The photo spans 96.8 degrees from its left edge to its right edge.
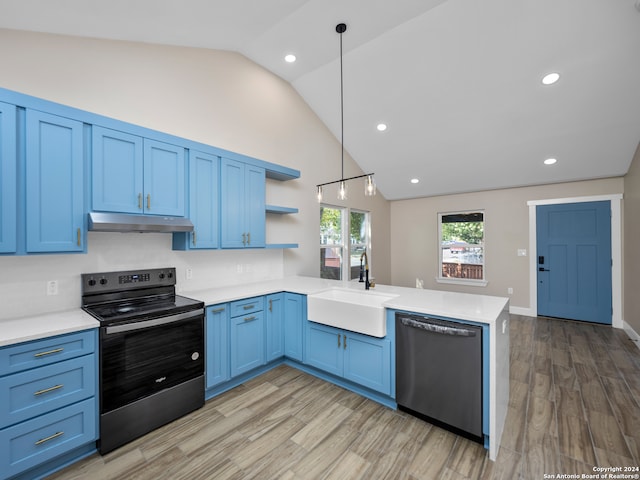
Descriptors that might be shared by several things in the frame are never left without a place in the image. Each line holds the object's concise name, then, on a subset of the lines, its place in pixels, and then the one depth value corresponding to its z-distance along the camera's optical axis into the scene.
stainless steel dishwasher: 1.89
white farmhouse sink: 2.29
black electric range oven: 1.88
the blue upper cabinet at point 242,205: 2.92
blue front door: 4.53
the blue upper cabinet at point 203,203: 2.64
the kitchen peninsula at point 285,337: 1.78
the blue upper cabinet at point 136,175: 2.10
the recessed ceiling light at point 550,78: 3.07
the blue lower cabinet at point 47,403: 1.55
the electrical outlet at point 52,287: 2.10
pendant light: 2.49
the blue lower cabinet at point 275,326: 2.97
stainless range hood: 2.00
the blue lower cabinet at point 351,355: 2.35
